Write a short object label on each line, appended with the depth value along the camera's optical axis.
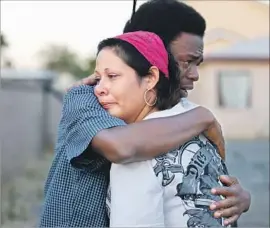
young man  1.51
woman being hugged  1.50
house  18.97
